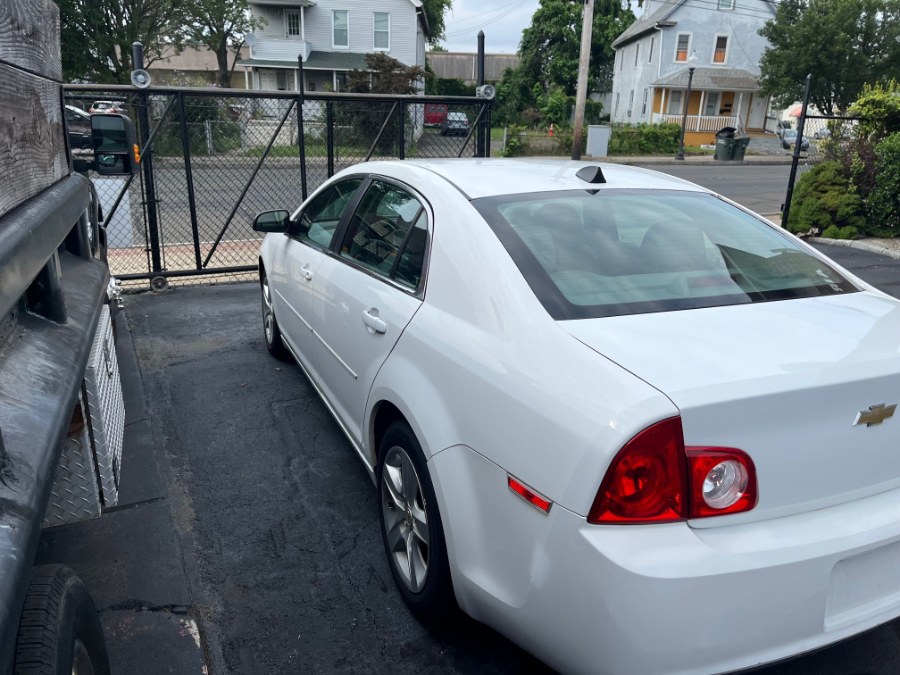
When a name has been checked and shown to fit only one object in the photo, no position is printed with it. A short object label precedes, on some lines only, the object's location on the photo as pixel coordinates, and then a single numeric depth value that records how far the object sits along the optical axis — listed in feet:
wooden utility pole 65.57
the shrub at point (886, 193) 33.83
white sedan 5.92
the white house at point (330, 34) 113.50
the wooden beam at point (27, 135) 6.00
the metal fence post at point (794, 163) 33.66
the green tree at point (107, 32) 77.82
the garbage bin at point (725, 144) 96.89
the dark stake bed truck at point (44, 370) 4.42
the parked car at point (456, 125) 29.22
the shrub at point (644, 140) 106.11
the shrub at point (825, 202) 35.50
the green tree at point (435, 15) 172.96
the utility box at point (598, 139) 80.84
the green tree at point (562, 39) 160.86
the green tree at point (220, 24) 91.56
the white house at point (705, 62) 128.06
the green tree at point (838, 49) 115.75
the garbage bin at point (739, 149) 96.94
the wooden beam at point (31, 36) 6.42
